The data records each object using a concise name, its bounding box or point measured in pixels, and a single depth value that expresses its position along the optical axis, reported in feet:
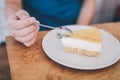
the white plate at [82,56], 1.98
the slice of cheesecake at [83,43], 2.13
